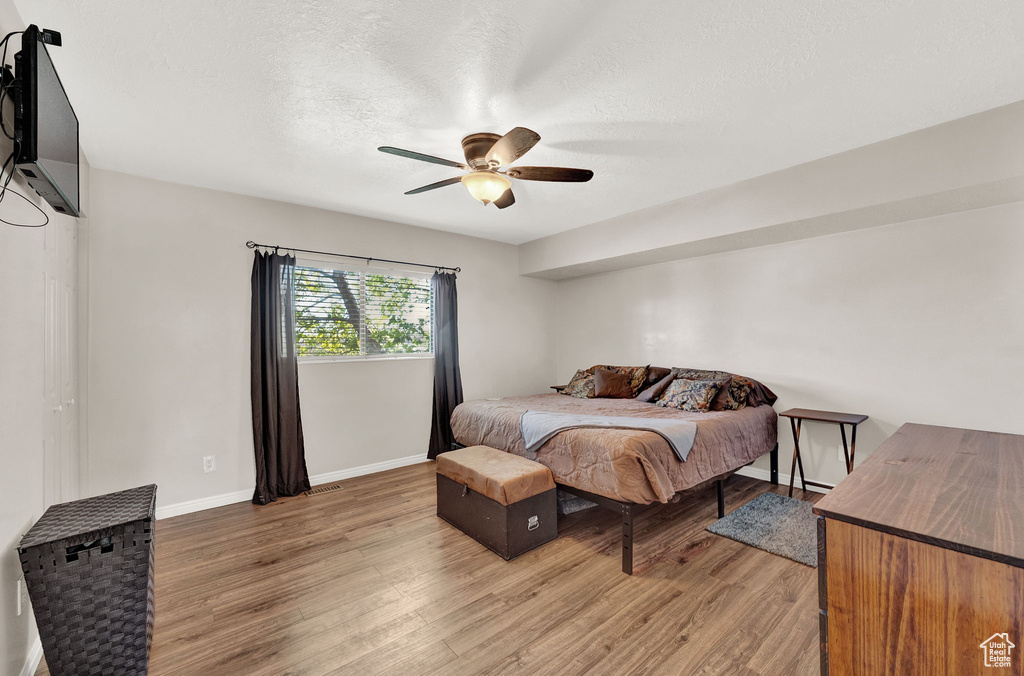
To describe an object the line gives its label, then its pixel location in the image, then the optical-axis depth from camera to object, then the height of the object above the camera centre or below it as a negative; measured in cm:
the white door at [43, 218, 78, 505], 191 -6
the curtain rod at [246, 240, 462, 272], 344 +85
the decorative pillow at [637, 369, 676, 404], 417 -53
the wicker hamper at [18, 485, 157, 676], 144 -87
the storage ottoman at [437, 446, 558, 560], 243 -100
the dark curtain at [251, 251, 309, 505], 337 -33
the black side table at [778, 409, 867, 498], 303 -64
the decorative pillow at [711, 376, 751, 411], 353 -52
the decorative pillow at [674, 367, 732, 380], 385 -35
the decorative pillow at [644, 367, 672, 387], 439 -39
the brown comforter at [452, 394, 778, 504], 237 -74
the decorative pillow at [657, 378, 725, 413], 357 -51
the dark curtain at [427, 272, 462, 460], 446 -23
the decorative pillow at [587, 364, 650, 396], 441 -42
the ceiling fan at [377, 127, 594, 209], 222 +99
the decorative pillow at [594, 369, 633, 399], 443 -50
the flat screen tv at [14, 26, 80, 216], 125 +75
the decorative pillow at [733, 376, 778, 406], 358 -52
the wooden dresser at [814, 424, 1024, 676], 85 -56
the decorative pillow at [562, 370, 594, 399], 459 -53
